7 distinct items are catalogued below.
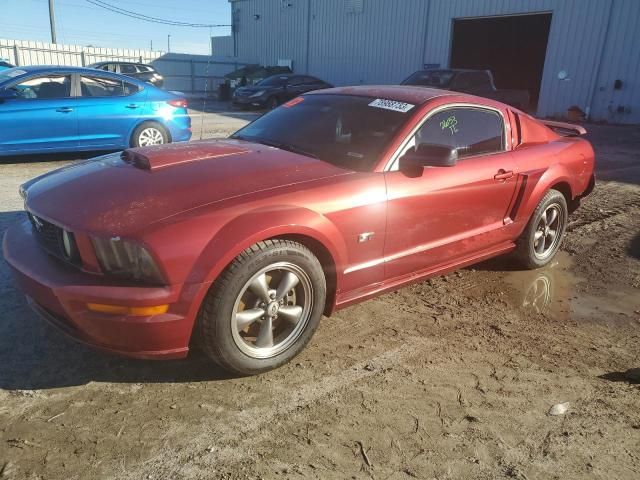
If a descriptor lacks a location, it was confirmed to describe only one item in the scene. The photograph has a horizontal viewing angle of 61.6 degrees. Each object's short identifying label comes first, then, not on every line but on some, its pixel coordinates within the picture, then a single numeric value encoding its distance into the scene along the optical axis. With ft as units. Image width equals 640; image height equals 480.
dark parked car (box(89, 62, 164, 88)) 66.03
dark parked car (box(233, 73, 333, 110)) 62.34
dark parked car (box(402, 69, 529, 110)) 46.83
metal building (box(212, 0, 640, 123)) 57.98
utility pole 105.09
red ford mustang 8.35
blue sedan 24.71
